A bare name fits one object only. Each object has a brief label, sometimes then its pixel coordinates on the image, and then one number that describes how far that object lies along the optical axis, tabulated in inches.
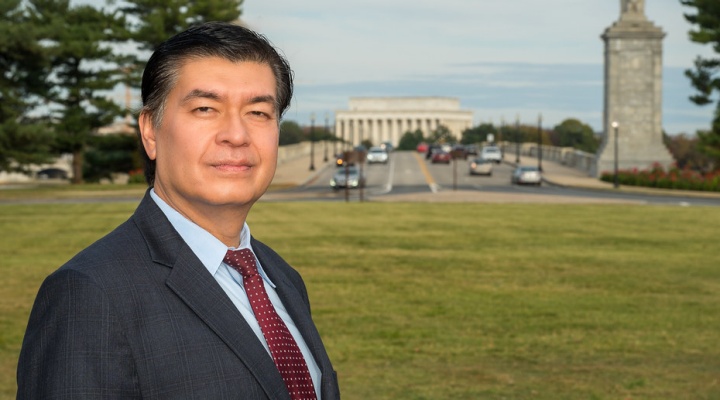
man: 100.6
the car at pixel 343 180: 2389.3
